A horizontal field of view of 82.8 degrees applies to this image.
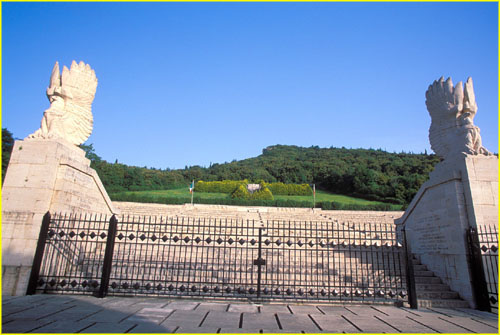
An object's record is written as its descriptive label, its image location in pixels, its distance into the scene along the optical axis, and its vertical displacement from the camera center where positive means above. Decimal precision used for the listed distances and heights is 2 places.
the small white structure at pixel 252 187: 51.31 +9.22
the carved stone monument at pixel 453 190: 6.71 +1.40
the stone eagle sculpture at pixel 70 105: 7.43 +3.46
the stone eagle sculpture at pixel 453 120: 7.45 +3.43
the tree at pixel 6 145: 25.42 +8.51
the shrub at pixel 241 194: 40.25 +6.33
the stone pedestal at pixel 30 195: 5.82 +0.85
